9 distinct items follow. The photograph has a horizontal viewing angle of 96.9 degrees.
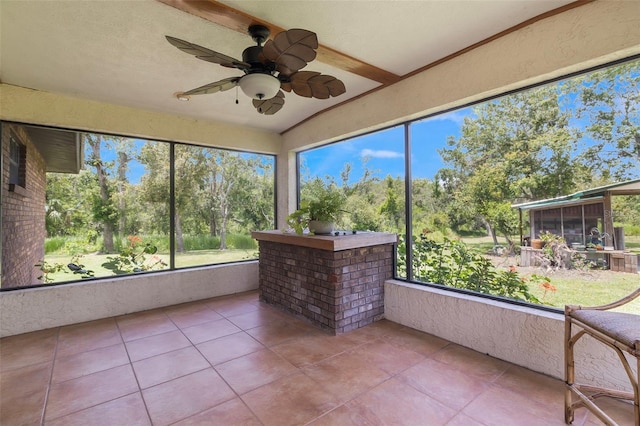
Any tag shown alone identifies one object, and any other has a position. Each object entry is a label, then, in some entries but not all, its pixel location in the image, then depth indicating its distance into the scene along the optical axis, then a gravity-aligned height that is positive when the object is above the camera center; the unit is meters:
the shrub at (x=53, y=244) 3.47 -0.26
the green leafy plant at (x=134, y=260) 3.86 -0.53
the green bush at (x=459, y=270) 2.59 -0.54
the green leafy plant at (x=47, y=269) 3.41 -0.56
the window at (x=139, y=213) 3.45 +0.13
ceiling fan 1.66 +1.02
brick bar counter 3.01 -0.65
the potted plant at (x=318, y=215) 3.34 +0.06
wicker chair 1.32 -0.61
